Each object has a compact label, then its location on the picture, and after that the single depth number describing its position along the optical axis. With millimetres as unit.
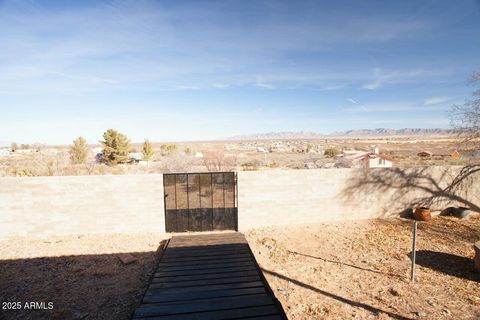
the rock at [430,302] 5527
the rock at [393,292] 5870
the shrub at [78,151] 27703
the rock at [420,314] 5170
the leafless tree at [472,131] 11061
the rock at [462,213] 11133
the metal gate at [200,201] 9641
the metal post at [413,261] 6254
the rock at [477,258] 6665
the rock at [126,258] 7586
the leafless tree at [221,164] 21625
